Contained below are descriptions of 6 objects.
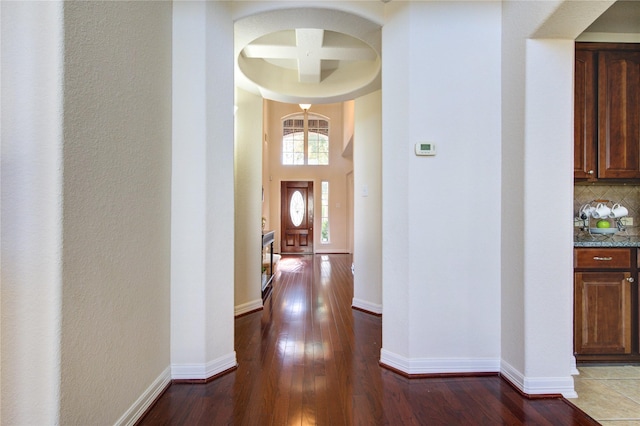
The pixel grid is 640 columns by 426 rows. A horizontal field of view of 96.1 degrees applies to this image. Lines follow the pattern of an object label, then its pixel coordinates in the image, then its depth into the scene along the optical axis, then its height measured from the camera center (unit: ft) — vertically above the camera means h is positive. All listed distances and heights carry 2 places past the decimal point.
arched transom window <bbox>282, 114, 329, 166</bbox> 27.07 +6.93
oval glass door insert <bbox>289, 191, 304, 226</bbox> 26.68 +0.48
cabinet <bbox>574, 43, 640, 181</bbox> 6.82 +2.59
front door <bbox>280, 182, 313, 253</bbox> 26.43 -0.36
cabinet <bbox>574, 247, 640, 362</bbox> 6.36 -1.86
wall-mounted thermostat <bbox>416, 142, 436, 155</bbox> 6.17 +1.40
